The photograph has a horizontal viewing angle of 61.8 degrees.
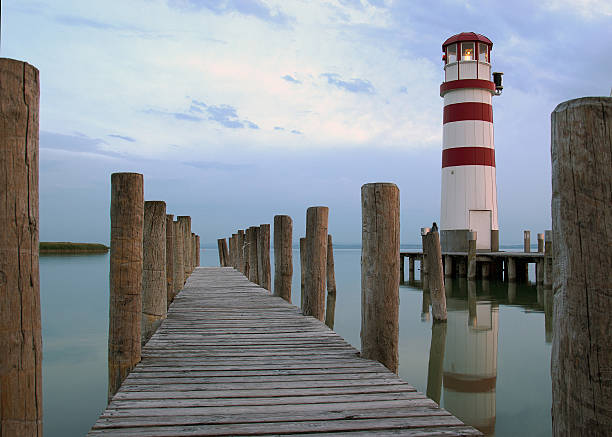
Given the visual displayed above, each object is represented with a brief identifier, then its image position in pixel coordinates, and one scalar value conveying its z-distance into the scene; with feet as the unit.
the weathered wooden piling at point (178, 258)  31.03
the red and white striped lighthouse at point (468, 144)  67.36
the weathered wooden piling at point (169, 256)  26.05
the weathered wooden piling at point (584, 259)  5.92
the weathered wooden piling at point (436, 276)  35.96
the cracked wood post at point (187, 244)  44.77
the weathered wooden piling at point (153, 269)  17.81
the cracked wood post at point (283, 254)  27.71
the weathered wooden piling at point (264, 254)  34.97
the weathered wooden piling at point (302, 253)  49.57
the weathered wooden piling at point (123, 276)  12.74
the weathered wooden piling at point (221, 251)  87.53
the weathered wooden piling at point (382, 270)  13.29
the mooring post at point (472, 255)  66.33
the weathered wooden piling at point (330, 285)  53.03
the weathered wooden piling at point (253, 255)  40.93
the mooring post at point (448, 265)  74.28
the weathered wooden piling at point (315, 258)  21.03
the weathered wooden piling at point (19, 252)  7.04
